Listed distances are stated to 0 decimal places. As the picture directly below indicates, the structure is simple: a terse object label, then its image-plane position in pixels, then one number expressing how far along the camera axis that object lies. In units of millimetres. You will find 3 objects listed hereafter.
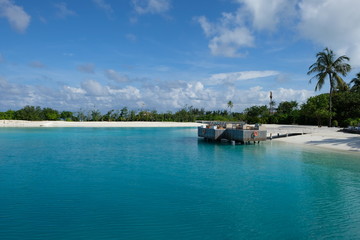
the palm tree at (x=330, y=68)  48719
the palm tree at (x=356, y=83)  60469
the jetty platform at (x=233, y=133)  33812
